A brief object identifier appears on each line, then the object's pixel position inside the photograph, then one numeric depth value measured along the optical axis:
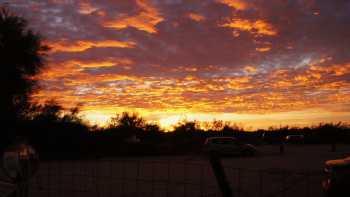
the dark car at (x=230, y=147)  29.38
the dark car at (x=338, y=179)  6.90
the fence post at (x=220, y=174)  6.10
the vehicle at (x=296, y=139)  50.41
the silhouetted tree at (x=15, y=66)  19.33
